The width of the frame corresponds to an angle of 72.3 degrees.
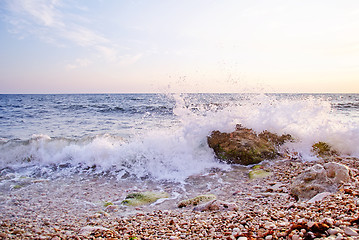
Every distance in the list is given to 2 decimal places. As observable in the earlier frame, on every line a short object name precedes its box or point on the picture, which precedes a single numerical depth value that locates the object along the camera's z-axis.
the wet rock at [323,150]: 6.87
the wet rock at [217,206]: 3.46
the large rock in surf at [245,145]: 6.50
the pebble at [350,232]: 1.85
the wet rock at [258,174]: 5.37
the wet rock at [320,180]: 3.65
